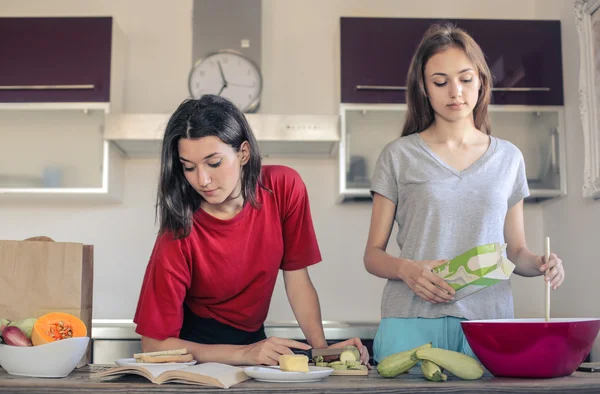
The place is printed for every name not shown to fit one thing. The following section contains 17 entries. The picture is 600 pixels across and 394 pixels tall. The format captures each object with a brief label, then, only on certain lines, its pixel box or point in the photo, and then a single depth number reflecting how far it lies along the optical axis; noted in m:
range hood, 2.98
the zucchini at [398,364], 1.21
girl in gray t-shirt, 1.66
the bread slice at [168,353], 1.36
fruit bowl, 1.28
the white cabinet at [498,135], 3.04
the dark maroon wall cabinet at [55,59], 3.09
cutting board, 1.28
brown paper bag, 1.48
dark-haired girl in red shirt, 1.60
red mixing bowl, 1.19
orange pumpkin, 1.33
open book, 1.14
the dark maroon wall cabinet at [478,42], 3.09
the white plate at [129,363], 1.28
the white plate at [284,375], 1.17
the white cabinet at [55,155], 3.07
